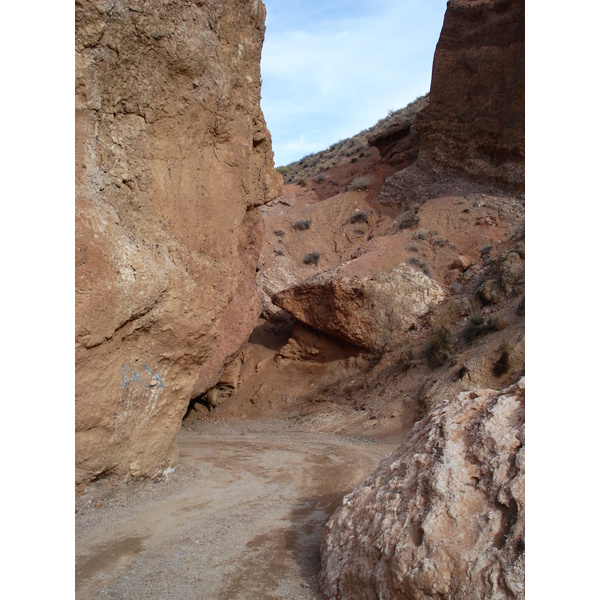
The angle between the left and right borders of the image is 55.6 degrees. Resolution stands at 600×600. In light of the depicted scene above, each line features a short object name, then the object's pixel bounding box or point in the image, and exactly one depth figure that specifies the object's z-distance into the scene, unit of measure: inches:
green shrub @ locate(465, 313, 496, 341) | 494.0
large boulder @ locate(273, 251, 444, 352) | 590.9
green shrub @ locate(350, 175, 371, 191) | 952.3
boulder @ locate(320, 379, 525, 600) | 112.0
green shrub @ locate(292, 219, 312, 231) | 923.9
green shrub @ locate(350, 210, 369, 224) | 895.7
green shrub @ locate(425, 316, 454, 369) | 498.9
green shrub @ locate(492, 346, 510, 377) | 423.2
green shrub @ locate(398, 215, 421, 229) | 756.9
